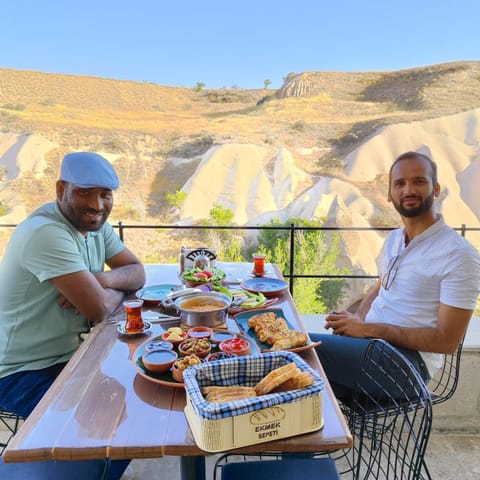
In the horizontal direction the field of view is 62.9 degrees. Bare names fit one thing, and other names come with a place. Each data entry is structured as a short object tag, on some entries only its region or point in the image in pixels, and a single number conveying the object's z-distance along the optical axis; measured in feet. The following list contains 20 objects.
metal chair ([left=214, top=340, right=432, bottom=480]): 3.73
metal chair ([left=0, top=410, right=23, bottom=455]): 5.21
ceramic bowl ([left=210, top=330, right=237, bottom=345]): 4.25
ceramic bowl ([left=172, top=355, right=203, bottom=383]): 3.47
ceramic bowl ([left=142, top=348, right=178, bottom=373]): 3.61
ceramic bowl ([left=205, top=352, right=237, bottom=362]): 3.70
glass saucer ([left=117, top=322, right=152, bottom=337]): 4.60
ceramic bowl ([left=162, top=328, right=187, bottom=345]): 4.20
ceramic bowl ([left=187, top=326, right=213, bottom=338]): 4.33
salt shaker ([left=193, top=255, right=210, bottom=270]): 6.87
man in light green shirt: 4.95
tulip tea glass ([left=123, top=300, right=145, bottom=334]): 4.66
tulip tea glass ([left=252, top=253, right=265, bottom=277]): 7.09
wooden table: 2.75
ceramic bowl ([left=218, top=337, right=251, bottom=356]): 3.90
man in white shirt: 4.88
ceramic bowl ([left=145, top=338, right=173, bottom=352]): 3.99
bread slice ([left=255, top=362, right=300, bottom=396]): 2.88
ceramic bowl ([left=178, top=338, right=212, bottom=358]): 3.92
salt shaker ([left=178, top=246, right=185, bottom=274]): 7.04
